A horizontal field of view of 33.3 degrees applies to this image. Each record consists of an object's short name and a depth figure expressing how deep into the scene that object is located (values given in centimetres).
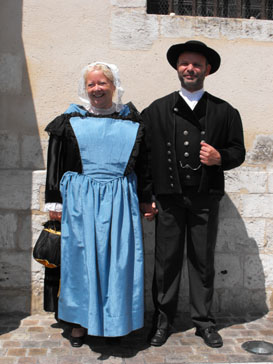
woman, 284
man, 300
